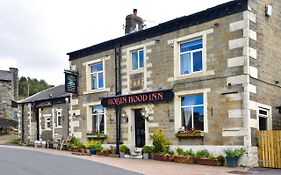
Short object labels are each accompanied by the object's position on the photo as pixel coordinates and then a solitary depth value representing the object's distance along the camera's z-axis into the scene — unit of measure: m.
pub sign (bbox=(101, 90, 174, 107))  14.89
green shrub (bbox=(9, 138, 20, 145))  24.41
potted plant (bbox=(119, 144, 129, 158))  16.04
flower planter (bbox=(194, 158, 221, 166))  12.57
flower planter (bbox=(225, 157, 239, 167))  12.26
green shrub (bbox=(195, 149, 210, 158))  13.05
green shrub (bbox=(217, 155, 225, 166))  12.66
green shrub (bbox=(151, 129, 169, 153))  14.52
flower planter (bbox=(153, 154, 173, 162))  13.94
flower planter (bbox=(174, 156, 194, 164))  13.21
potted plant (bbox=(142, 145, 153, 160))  14.91
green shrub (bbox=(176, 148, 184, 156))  13.88
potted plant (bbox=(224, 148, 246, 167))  12.18
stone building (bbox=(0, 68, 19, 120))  33.70
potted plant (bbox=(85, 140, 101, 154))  17.12
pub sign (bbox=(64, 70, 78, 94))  19.08
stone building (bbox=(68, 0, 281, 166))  12.73
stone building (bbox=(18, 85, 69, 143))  21.05
